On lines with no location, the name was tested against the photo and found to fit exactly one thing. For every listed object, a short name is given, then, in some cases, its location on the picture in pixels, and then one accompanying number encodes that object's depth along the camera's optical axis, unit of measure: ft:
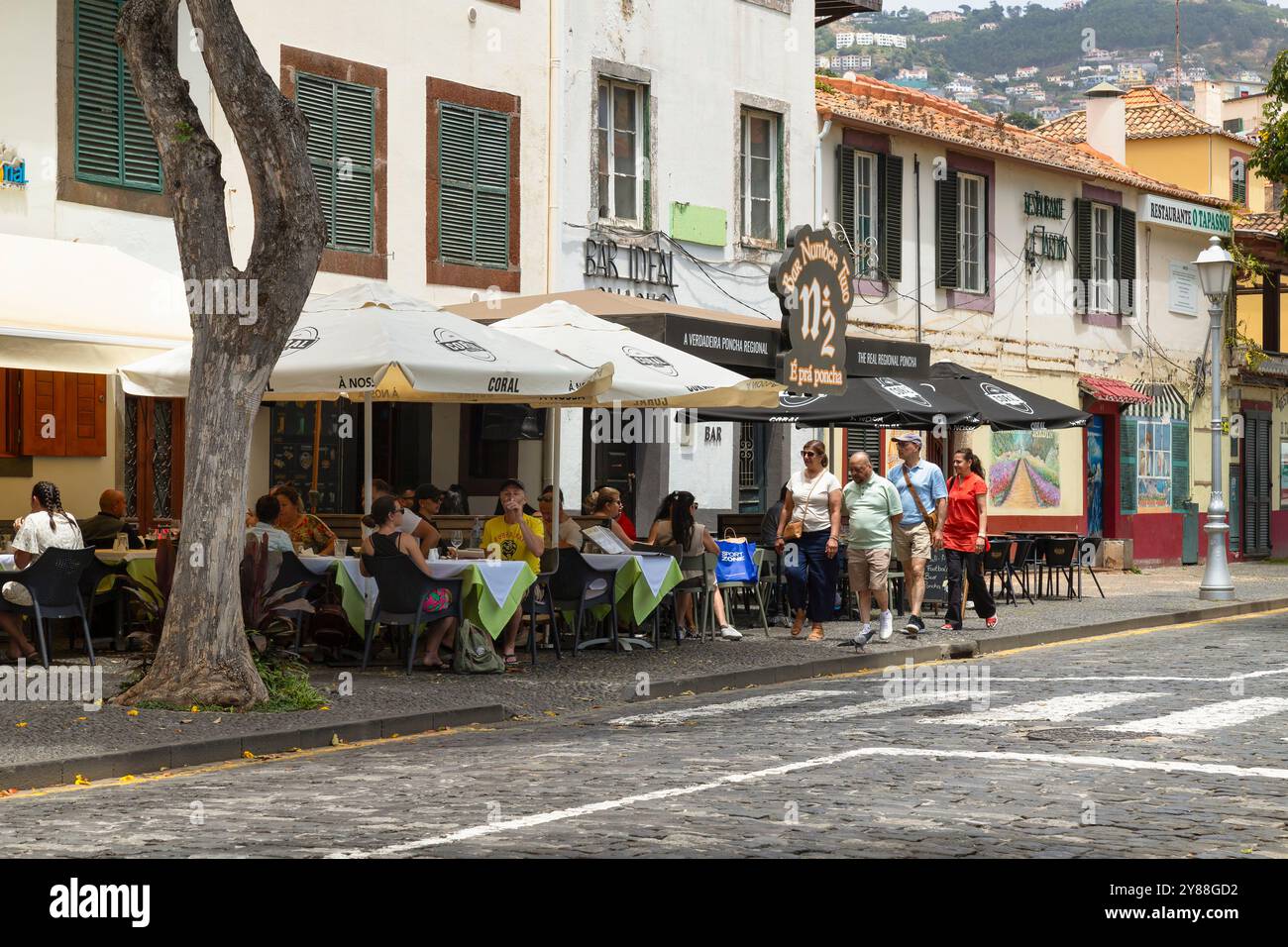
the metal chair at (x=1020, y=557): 73.56
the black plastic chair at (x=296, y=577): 46.55
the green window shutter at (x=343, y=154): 62.64
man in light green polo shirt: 54.90
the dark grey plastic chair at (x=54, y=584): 42.11
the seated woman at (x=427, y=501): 51.08
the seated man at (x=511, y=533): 48.42
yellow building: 125.59
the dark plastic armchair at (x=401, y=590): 44.50
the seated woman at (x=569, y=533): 52.49
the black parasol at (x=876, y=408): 61.98
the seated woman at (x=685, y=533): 54.49
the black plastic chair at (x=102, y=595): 44.34
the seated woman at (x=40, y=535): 43.39
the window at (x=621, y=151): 74.38
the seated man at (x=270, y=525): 47.50
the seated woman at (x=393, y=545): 44.70
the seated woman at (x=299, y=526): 51.16
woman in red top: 60.44
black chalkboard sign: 66.39
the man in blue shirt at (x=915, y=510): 57.00
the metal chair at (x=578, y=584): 49.32
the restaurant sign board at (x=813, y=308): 62.08
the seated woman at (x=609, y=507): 54.44
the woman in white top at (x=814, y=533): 55.67
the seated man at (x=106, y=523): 48.47
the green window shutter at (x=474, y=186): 67.62
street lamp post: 77.56
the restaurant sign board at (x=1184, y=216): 110.42
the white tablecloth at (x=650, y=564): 50.39
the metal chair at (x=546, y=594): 47.88
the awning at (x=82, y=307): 44.37
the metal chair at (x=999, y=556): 71.87
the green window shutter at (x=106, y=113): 54.65
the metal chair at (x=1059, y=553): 76.79
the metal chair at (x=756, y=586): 57.52
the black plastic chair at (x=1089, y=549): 83.75
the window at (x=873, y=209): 87.04
